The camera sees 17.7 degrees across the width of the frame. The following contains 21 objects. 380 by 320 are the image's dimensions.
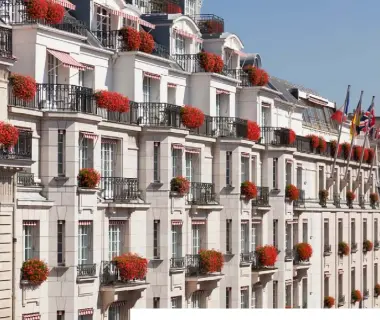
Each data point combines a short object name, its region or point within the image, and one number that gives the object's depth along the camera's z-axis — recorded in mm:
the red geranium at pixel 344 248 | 85250
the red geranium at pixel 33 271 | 42594
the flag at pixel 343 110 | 79875
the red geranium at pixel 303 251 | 73875
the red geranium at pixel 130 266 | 48969
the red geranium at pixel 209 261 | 57000
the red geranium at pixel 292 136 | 70375
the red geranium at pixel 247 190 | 62562
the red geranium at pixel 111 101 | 47819
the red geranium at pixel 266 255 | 64750
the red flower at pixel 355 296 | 88188
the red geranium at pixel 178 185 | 54344
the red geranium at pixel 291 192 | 71312
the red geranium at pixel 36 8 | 44000
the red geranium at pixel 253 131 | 63281
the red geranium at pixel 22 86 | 42031
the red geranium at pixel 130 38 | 51844
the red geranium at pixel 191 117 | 55406
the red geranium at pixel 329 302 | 81588
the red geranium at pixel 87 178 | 45844
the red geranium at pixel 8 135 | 39562
